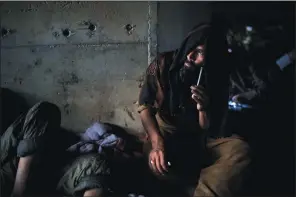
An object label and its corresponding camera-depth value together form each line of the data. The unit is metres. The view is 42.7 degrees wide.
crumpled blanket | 1.58
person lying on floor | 1.55
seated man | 1.52
